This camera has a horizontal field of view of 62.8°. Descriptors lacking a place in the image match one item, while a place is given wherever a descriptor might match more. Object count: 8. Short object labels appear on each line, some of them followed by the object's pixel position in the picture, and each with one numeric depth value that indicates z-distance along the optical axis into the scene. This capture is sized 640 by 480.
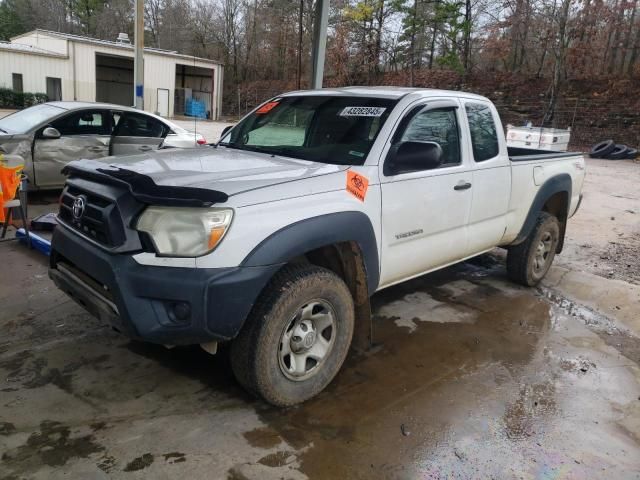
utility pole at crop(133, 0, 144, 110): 12.59
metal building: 30.53
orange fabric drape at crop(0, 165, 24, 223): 5.46
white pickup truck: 2.63
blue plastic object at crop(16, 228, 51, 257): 5.42
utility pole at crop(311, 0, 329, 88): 7.63
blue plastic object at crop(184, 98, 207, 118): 38.41
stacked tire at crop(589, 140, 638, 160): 19.45
